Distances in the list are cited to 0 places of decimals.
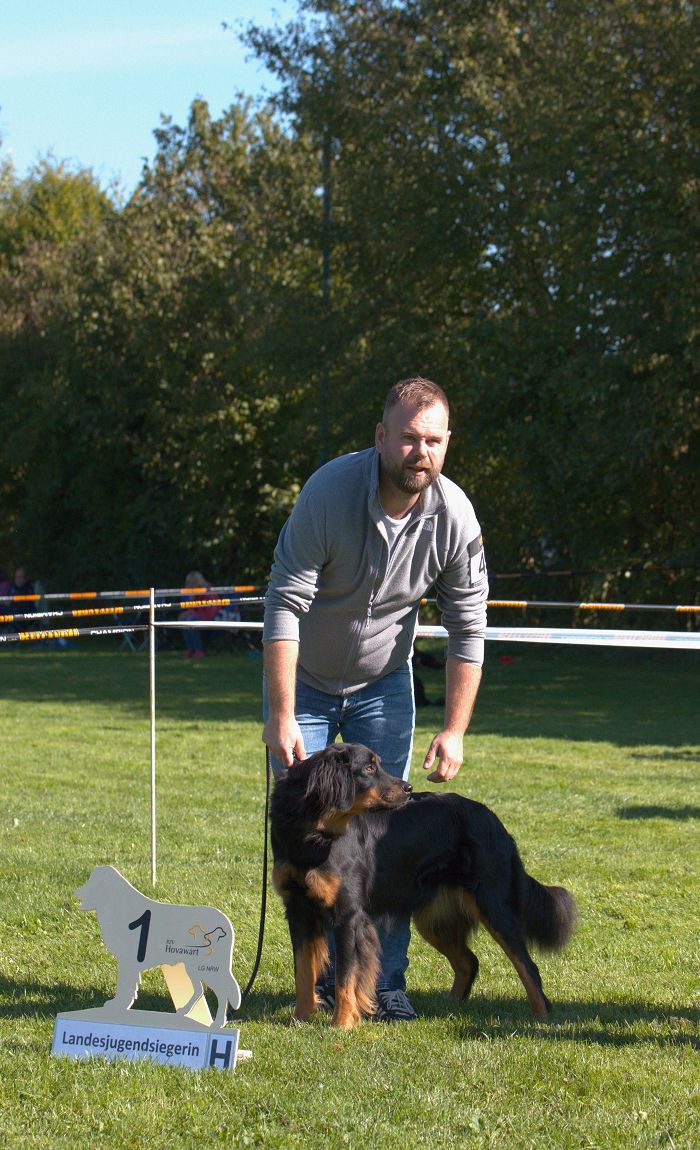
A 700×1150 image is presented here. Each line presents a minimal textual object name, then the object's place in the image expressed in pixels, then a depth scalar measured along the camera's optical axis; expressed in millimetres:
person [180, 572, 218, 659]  22062
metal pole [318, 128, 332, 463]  21078
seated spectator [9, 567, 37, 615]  25312
